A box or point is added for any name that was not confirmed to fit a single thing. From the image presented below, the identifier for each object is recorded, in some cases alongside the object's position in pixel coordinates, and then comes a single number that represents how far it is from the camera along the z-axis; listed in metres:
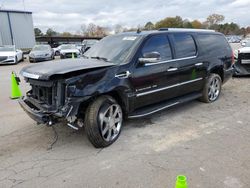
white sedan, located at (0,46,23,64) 14.03
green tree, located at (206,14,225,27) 80.53
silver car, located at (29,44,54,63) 15.25
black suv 2.89
